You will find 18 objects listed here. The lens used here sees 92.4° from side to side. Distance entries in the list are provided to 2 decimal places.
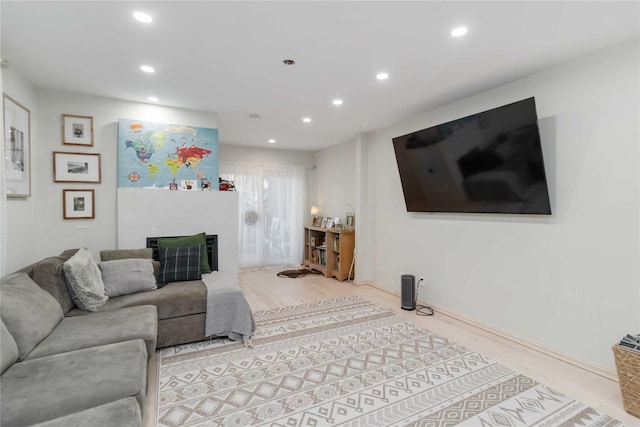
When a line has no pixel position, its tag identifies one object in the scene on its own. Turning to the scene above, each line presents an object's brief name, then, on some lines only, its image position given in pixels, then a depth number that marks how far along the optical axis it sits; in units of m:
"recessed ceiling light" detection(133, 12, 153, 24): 1.95
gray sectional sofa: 1.33
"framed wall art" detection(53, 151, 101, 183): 3.25
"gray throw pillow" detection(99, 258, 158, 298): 2.81
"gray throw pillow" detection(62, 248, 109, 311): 2.47
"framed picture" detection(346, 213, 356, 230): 5.55
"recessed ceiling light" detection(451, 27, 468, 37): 2.09
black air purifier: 3.86
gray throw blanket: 2.90
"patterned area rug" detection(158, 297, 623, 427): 1.90
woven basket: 1.92
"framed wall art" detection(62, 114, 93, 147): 3.30
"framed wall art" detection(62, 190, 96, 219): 3.30
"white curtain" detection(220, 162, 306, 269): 6.07
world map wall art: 3.56
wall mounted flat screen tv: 2.67
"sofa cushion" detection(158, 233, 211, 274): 3.46
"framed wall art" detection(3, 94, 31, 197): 2.54
